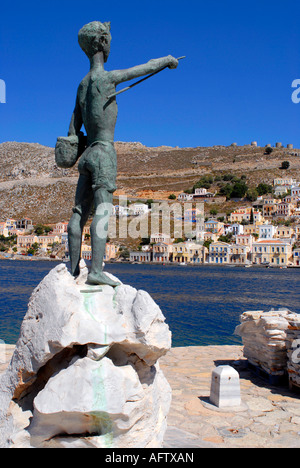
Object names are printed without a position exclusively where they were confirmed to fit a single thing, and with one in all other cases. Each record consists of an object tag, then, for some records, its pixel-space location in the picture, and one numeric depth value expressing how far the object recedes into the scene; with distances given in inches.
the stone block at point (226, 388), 191.9
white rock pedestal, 112.0
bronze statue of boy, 144.2
